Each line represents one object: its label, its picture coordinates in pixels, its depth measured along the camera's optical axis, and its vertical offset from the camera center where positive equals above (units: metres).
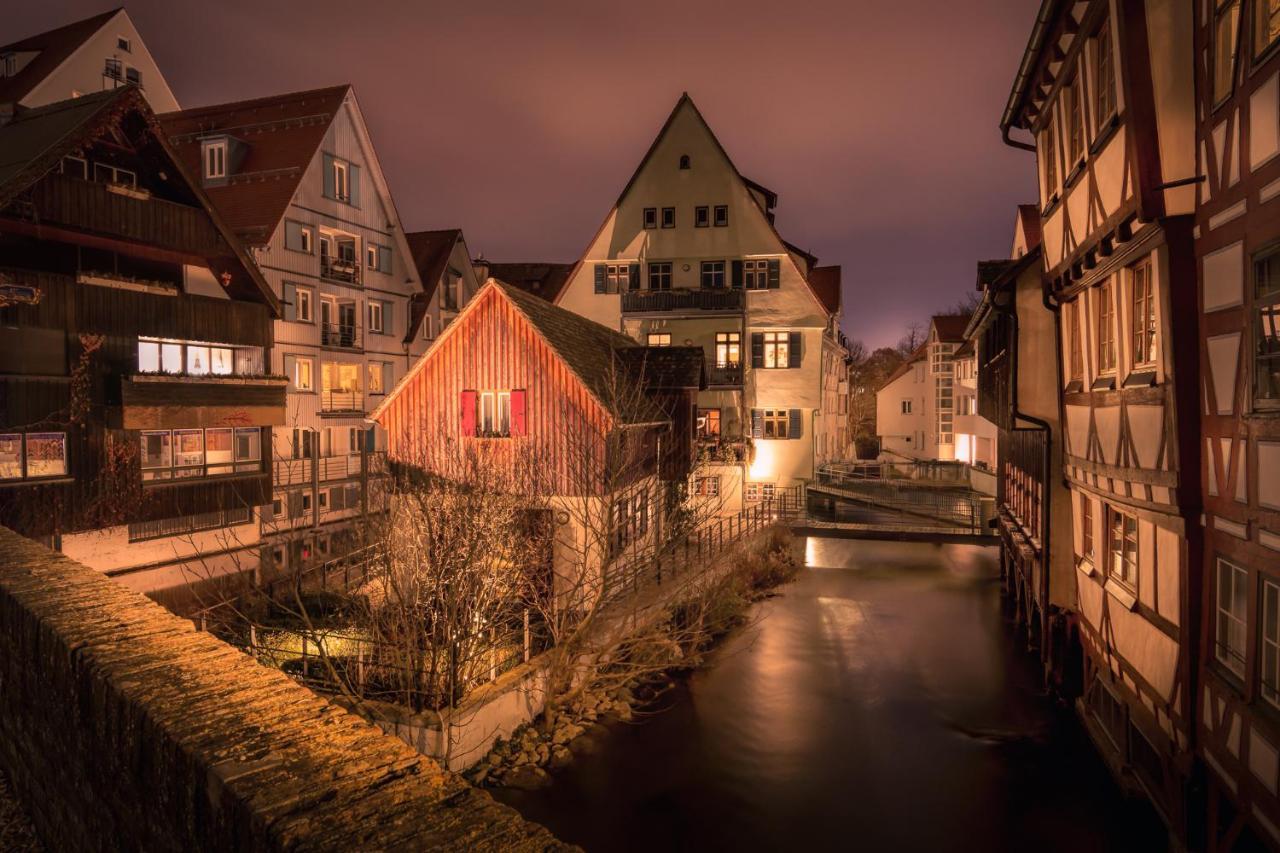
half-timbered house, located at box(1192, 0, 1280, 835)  6.80 +0.13
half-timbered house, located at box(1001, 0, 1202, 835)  8.41 +0.87
